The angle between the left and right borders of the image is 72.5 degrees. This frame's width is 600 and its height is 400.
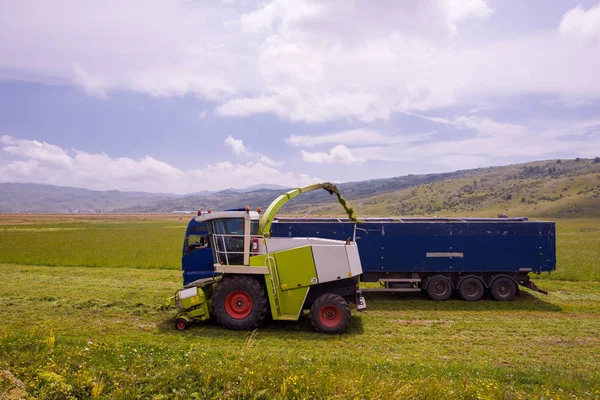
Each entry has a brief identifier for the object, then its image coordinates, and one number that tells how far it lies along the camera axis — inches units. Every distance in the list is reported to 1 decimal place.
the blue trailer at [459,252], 613.9
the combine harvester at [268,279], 442.6
